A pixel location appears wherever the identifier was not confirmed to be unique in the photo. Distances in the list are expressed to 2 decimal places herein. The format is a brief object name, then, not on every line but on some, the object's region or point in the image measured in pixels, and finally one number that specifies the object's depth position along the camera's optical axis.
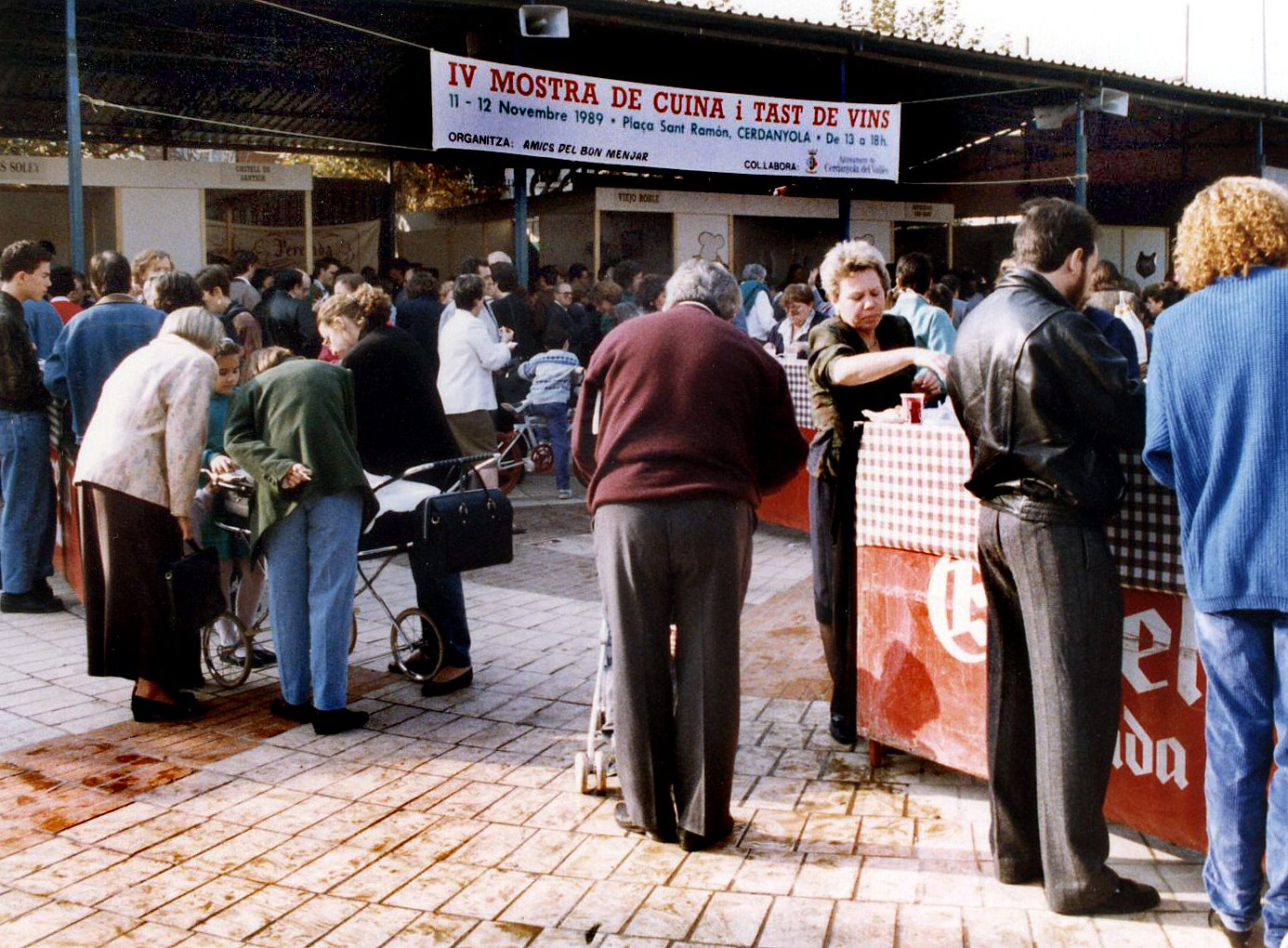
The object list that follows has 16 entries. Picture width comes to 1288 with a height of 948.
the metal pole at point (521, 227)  13.35
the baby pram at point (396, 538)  5.81
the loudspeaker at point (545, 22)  12.24
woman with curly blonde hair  3.05
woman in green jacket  5.24
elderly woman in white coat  5.50
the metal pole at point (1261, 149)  20.52
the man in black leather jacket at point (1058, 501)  3.35
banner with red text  12.45
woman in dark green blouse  4.77
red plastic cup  4.70
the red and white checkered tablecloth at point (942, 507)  3.61
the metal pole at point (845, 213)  17.55
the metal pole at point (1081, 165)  17.58
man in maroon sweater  4.04
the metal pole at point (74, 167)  10.47
